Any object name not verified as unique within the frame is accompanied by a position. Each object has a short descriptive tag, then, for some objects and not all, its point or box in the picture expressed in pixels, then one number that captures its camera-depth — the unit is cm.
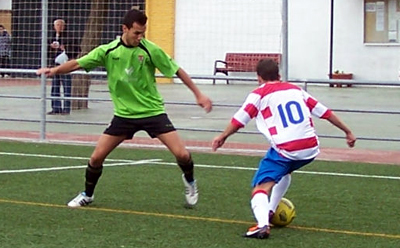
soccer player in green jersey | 886
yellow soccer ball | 816
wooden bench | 2470
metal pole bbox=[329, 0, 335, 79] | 3094
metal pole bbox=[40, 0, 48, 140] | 1548
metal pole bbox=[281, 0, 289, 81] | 1400
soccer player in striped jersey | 766
